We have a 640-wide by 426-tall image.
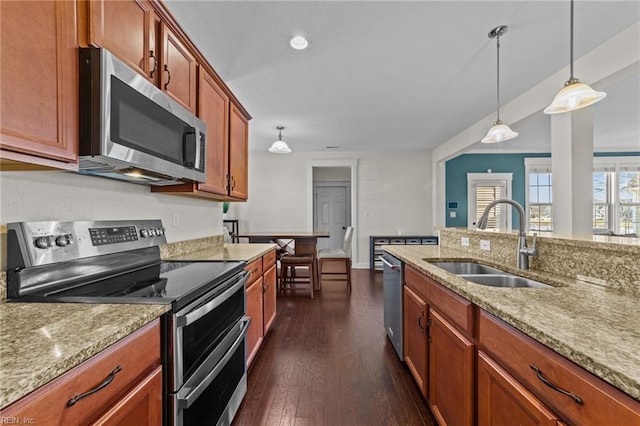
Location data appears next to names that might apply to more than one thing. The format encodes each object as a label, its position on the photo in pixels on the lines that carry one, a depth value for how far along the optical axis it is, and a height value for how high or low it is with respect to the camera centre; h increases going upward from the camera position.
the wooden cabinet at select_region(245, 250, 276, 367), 2.03 -0.72
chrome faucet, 1.52 -0.19
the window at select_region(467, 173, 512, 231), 6.05 +0.50
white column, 2.66 +0.40
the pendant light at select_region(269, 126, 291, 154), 4.10 +0.95
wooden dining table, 4.06 -0.42
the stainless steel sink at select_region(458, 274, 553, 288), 1.49 -0.37
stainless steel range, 0.99 -0.31
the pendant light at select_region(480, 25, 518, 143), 2.48 +0.71
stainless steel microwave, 1.04 +0.38
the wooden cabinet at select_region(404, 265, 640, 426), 0.63 -0.50
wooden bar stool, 3.90 -0.72
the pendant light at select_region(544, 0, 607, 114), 1.69 +0.71
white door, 7.24 +0.08
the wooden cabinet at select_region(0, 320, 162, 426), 0.56 -0.42
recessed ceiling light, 2.15 +1.32
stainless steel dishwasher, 2.14 -0.72
